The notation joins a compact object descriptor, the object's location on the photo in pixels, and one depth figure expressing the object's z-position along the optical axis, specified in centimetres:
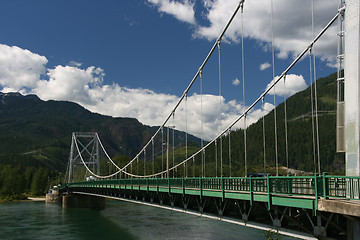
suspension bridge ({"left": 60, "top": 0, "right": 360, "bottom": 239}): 1331
